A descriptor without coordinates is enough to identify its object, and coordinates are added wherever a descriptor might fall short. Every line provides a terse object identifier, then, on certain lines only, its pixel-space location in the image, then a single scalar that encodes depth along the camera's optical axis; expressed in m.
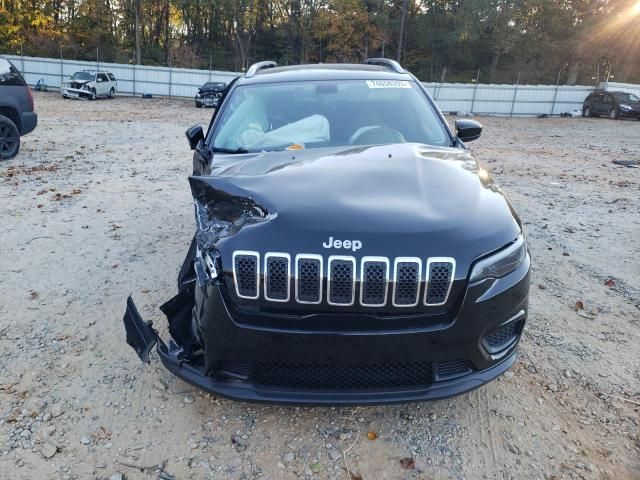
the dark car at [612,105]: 23.66
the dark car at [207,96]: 24.55
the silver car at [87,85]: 24.70
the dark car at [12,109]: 8.68
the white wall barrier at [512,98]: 27.11
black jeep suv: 2.02
